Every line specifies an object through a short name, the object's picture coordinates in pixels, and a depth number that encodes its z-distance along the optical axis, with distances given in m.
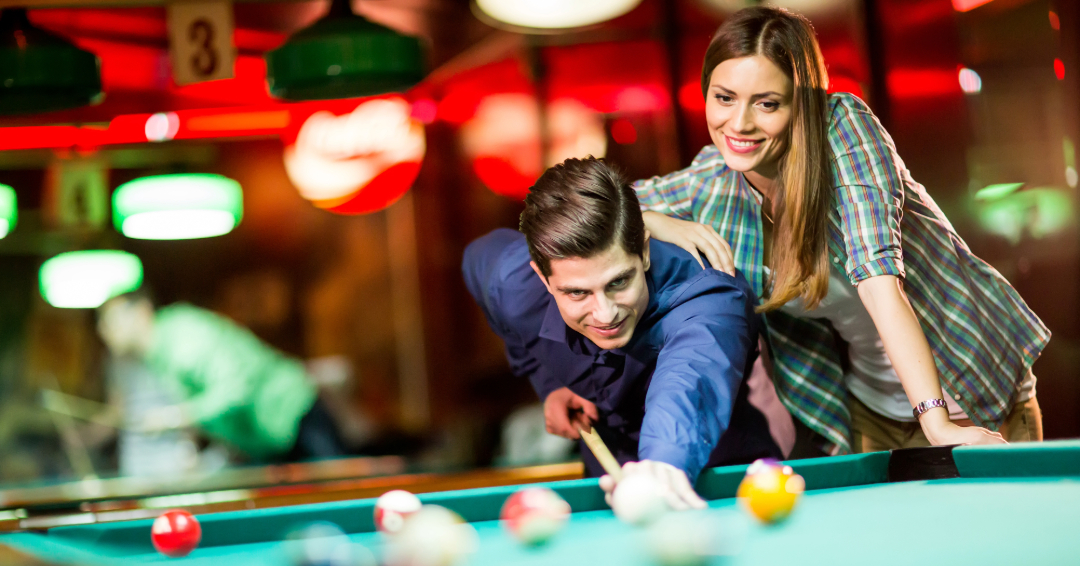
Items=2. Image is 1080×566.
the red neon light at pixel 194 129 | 6.53
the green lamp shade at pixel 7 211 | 6.68
